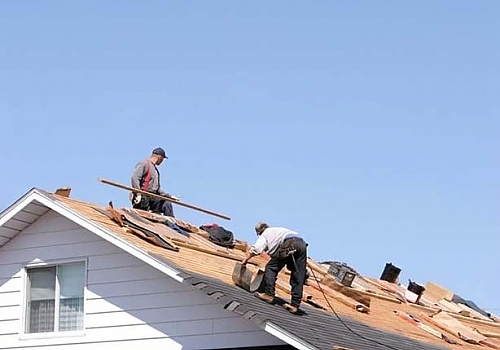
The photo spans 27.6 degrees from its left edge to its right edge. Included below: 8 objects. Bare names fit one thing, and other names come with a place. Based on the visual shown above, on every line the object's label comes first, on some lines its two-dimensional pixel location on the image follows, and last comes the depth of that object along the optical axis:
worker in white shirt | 14.58
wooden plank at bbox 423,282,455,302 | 23.75
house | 14.36
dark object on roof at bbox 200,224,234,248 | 18.58
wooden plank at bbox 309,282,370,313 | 17.92
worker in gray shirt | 18.80
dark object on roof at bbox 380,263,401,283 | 23.89
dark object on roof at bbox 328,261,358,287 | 19.22
